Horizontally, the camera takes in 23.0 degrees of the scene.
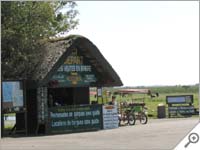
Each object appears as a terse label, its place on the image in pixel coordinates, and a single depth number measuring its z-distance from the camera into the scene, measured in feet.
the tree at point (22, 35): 78.84
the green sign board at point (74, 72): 77.97
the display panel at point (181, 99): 120.98
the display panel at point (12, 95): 71.26
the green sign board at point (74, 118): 73.61
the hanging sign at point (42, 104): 75.87
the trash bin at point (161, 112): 114.43
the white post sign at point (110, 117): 80.00
